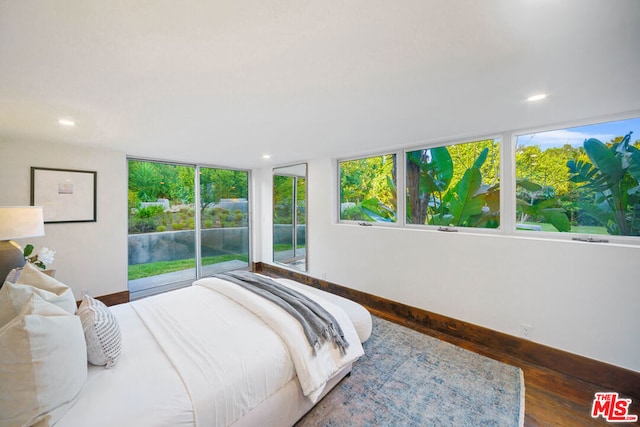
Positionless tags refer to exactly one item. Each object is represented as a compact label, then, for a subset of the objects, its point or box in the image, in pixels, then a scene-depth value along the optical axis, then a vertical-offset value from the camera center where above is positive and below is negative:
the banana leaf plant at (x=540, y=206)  2.36 +0.07
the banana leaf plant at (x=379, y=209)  3.55 +0.08
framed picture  3.06 +0.28
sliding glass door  4.03 -0.16
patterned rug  1.71 -1.41
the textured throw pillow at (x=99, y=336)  1.36 -0.70
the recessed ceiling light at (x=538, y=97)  1.76 +0.85
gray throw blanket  1.79 -0.78
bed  1.12 -0.87
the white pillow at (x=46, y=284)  1.49 -0.43
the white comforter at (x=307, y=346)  1.60 -0.94
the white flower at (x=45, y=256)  2.47 -0.42
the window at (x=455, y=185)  2.75 +0.35
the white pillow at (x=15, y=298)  1.18 -0.43
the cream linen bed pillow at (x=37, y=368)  0.96 -0.65
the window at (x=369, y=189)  3.58 +0.38
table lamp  2.05 -0.12
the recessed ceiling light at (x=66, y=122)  2.29 +0.88
